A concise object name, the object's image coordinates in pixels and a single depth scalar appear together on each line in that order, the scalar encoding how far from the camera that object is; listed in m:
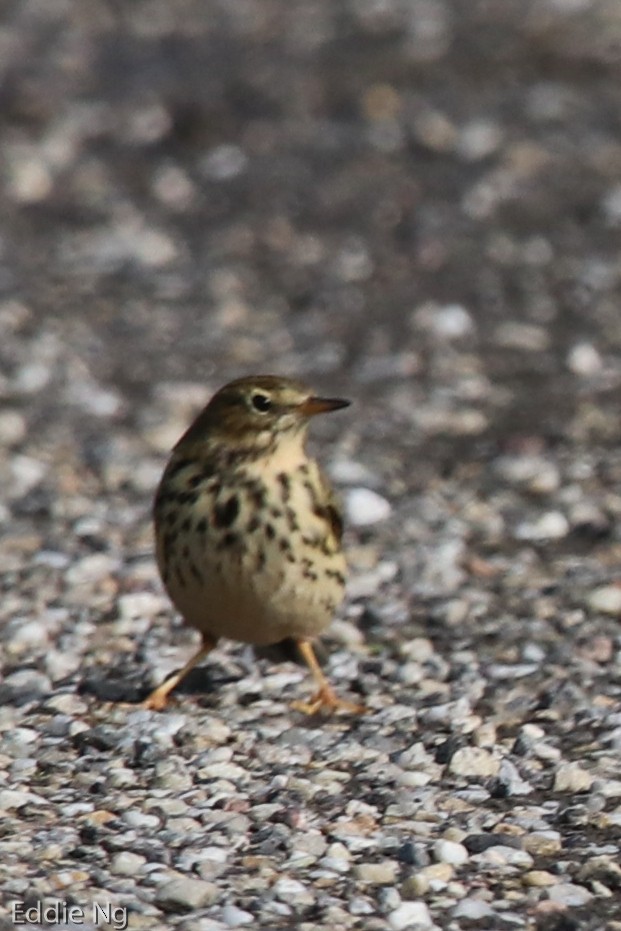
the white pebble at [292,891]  10.84
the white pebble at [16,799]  11.92
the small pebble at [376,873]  11.14
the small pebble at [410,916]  10.65
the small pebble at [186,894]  10.67
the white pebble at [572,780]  12.56
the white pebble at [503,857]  11.44
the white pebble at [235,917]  10.52
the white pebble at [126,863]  11.07
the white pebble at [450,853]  11.41
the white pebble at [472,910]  10.74
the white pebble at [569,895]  10.92
